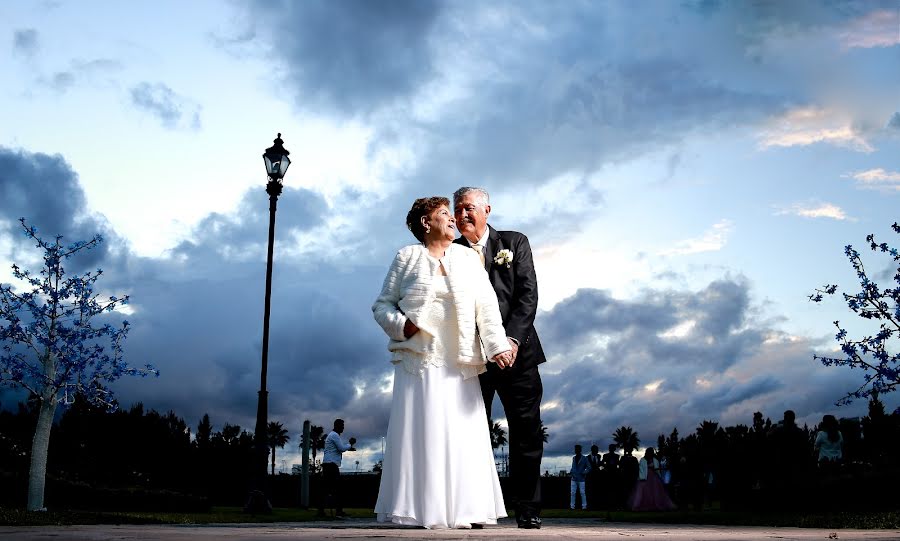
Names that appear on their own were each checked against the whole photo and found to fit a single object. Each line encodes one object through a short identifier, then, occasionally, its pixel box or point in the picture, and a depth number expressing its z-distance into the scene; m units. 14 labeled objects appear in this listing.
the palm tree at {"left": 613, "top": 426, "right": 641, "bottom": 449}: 139.12
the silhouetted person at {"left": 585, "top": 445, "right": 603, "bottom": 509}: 23.13
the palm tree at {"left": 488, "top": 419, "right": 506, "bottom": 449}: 115.88
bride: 6.14
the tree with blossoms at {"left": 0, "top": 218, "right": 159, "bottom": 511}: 14.30
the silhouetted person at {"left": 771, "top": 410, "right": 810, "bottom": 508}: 14.77
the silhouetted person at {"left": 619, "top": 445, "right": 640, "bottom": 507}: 22.51
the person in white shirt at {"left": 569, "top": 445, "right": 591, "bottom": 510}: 21.48
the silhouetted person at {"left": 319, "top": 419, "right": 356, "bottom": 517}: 16.08
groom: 6.74
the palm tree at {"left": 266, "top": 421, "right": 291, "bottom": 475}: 133.62
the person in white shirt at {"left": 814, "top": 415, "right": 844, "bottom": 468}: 15.84
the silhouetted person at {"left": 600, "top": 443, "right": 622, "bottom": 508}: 24.39
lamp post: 14.39
